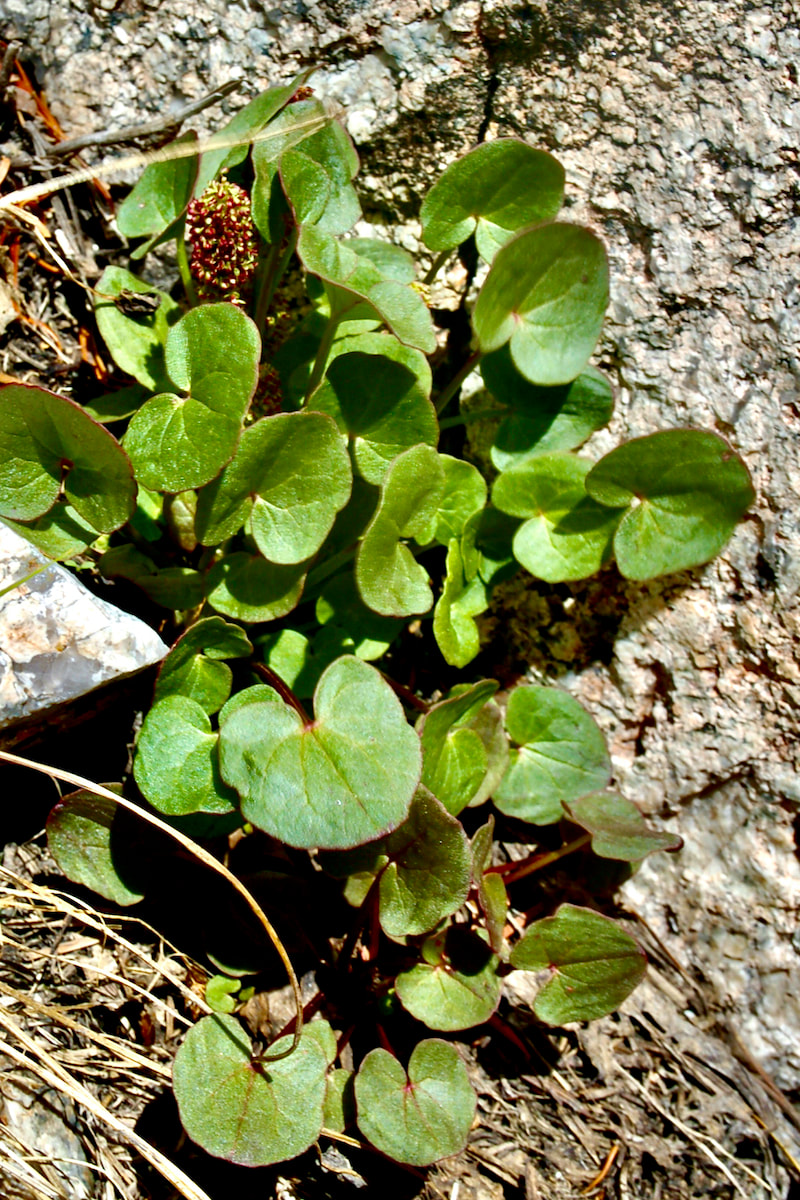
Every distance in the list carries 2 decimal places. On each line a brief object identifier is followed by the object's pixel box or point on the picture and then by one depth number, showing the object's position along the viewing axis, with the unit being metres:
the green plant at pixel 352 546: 0.36
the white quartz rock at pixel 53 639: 0.36
